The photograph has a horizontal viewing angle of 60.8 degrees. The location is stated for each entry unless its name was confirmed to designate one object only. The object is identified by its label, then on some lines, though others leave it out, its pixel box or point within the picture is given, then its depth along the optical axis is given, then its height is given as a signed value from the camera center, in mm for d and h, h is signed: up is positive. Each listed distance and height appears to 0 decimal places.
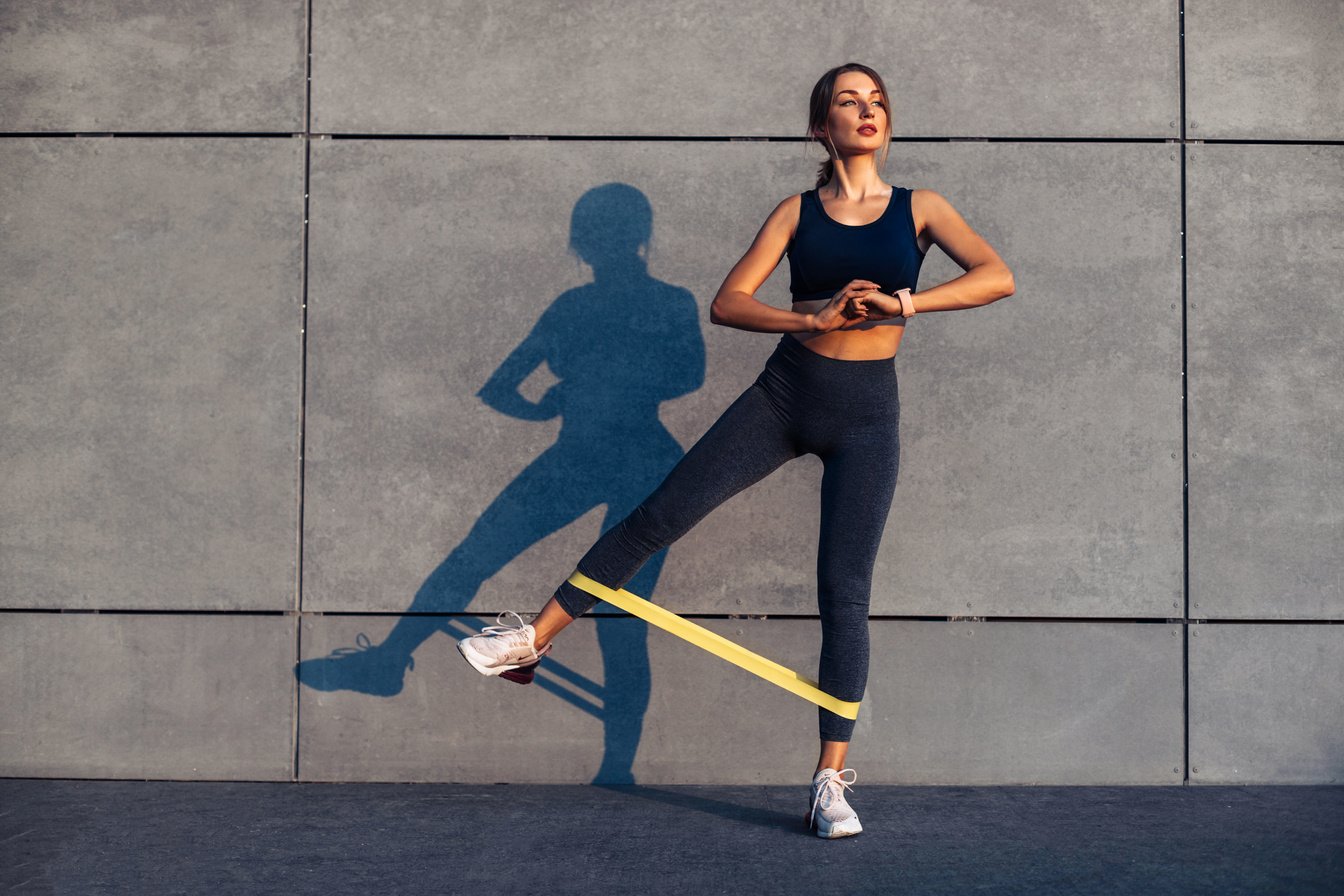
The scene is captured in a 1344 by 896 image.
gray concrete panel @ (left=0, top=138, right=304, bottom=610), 3795 +282
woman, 3049 +189
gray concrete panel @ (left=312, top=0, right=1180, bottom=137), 3818 +1327
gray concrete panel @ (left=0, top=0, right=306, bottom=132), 3854 +1318
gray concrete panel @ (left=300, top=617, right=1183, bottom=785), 3727 -816
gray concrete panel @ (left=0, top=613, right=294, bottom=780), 3758 -806
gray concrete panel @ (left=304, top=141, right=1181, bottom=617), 3773 +250
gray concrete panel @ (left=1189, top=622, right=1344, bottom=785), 3730 -770
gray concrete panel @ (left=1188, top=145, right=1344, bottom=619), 3766 +287
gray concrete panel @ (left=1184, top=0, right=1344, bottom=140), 3824 +1323
